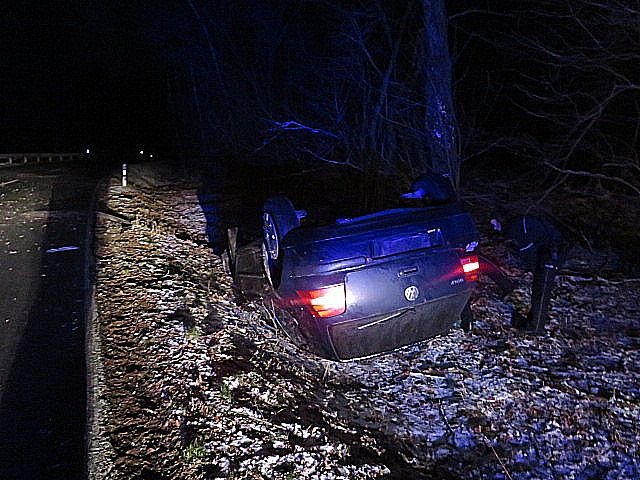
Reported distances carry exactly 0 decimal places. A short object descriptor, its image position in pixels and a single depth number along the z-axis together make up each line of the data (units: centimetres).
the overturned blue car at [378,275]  427
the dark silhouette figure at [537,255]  580
